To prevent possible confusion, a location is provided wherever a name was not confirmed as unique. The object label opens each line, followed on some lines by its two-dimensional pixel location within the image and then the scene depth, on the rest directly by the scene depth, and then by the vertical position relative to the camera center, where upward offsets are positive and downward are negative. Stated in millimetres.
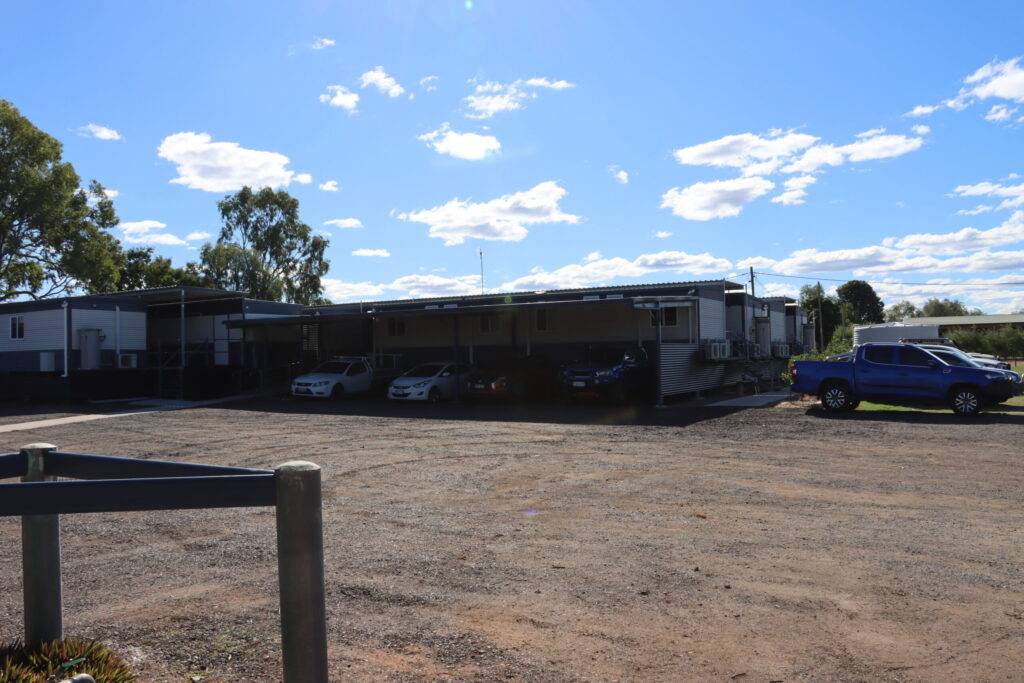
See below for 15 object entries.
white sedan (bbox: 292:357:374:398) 26703 -725
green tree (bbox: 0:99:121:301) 37719 +7548
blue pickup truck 17500 -775
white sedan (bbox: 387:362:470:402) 24562 -802
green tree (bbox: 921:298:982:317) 100625 +5171
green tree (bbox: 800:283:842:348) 75750 +4112
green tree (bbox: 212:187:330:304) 56531 +8593
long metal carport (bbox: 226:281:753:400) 24703 +1037
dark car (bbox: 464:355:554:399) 24719 -808
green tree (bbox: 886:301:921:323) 100062 +4906
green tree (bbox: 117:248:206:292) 54281 +6246
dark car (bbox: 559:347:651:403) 22656 -626
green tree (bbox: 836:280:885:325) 94812 +6225
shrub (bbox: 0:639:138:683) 3389 -1342
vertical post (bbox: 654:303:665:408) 22344 -1052
